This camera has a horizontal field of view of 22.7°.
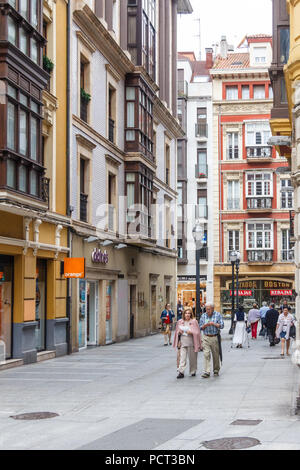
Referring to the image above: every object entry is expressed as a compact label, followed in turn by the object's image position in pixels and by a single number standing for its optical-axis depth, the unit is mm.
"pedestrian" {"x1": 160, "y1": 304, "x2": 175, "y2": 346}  29969
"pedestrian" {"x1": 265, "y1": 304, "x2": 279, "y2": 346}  28641
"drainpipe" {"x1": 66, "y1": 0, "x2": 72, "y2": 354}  24641
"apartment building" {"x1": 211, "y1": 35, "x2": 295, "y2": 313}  60562
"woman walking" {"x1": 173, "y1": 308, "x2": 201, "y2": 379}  17484
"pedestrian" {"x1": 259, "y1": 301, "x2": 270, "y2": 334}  33122
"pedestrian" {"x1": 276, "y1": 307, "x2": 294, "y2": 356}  23781
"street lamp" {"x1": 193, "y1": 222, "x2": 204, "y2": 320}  26453
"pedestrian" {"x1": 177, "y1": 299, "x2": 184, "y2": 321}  45700
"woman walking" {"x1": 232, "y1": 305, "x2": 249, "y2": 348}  28109
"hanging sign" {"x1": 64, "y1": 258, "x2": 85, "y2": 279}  23391
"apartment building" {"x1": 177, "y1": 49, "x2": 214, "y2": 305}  62781
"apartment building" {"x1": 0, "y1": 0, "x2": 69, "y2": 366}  18109
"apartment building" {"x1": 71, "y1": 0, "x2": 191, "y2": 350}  26688
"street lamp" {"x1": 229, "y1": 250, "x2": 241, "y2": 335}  36781
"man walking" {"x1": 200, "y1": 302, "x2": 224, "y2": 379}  17500
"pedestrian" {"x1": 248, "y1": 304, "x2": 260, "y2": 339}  32969
